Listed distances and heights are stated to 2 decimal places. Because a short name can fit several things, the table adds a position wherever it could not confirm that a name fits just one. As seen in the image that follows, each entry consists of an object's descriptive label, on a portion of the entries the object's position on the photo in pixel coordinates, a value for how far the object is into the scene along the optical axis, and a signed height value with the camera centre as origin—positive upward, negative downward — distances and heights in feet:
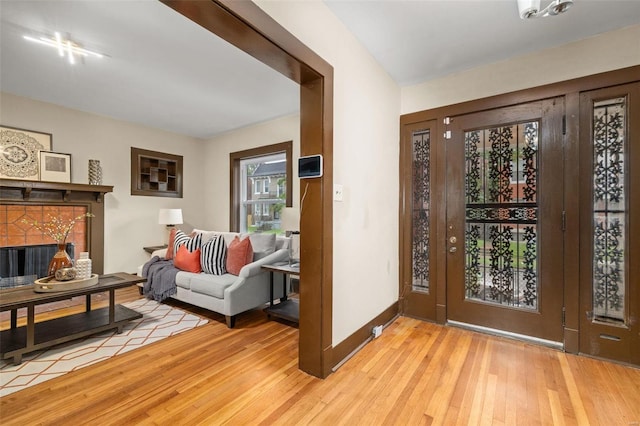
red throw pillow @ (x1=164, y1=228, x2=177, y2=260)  13.33 -1.74
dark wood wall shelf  15.78 +2.27
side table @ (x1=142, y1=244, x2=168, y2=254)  15.83 -2.01
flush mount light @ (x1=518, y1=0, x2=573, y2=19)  5.58 +4.11
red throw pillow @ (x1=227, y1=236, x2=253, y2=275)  10.91 -1.65
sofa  9.59 -2.59
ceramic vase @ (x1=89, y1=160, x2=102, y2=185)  13.94 +1.92
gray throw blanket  11.44 -2.75
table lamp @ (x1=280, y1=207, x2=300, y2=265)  14.69 -0.36
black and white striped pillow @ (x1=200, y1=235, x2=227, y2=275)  11.12 -1.76
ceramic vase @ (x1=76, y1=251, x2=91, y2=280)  8.80 -1.73
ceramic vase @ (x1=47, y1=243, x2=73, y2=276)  8.66 -1.51
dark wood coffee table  7.26 -3.42
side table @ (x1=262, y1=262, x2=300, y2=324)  9.42 -3.45
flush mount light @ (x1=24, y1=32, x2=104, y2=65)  8.09 +4.89
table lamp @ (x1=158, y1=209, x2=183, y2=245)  15.98 -0.27
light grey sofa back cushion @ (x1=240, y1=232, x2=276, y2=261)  11.47 -1.29
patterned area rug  6.66 -3.81
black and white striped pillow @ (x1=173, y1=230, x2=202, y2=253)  12.50 -1.31
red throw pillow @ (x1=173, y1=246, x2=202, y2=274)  11.41 -1.95
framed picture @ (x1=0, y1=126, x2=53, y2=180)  11.64 +2.55
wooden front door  8.02 -0.21
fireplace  11.77 +0.09
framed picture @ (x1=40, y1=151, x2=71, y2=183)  12.55 +2.05
